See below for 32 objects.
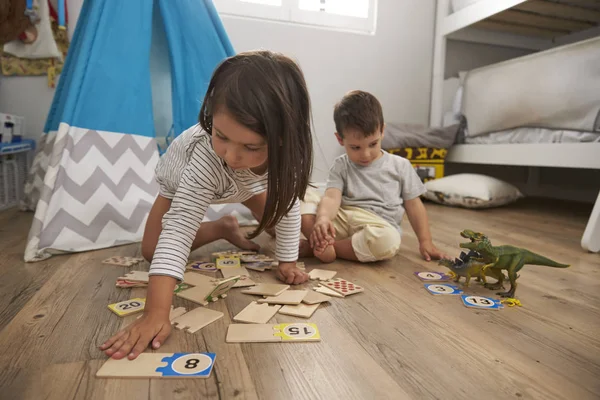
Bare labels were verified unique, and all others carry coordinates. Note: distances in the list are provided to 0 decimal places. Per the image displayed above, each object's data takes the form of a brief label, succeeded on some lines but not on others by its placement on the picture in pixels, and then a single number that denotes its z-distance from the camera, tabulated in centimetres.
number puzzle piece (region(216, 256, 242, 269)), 99
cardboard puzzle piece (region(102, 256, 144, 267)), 99
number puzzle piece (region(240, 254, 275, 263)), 104
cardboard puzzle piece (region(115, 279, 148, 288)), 84
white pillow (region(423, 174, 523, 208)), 198
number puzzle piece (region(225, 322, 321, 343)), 61
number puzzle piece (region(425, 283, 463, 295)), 84
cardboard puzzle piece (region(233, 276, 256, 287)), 85
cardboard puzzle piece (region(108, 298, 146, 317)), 70
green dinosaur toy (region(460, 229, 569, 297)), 80
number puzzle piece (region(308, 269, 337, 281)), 92
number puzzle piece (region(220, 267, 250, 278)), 93
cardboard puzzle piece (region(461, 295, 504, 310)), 76
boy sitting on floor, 105
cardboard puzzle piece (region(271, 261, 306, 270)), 100
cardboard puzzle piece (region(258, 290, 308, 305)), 75
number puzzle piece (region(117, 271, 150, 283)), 85
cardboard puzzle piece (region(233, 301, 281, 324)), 68
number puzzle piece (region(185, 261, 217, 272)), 97
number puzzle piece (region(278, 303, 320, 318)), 71
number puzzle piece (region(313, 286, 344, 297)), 81
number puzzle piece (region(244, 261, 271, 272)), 98
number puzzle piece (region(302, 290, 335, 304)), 76
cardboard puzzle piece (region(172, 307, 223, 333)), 65
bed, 164
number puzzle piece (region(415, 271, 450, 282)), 92
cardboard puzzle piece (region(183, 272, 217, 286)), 85
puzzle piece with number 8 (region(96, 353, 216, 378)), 51
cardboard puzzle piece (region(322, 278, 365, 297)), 82
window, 212
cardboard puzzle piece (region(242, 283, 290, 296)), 79
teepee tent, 112
